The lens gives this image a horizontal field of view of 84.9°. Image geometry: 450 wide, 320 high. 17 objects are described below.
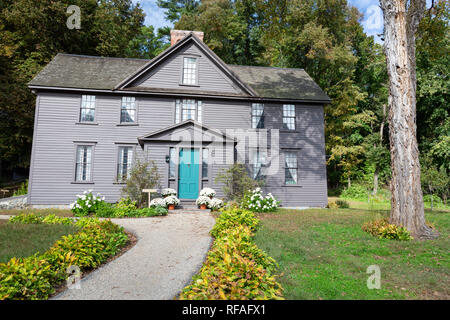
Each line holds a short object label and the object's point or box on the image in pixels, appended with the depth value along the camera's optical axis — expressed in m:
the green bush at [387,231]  6.53
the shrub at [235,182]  12.30
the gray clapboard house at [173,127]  13.05
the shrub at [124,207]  10.24
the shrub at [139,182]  12.05
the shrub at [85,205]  10.47
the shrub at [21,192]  15.45
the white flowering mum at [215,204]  11.56
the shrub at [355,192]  21.17
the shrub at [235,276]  3.19
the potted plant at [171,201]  11.57
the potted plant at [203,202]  11.85
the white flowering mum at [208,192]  12.09
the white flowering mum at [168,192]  12.09
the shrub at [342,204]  14.85
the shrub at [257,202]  10.92
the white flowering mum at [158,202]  11.24
